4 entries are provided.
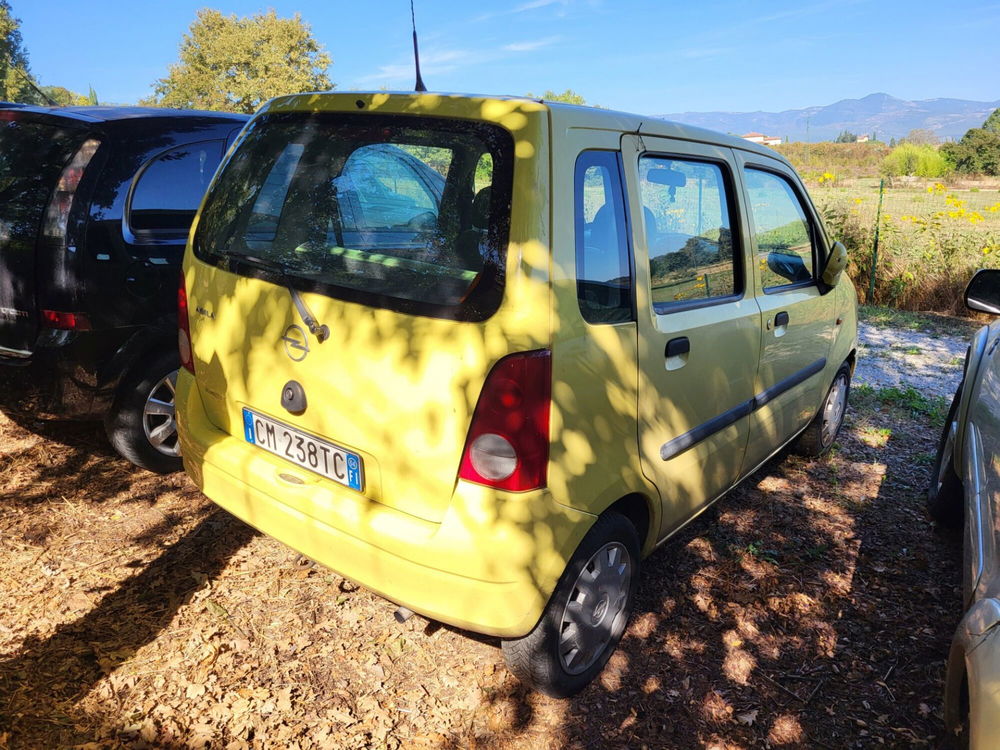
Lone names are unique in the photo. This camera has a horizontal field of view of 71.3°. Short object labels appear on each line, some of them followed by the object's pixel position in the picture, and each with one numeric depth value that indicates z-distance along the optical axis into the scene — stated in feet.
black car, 10.78
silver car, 4.56
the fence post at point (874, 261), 32.83
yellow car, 6.46
